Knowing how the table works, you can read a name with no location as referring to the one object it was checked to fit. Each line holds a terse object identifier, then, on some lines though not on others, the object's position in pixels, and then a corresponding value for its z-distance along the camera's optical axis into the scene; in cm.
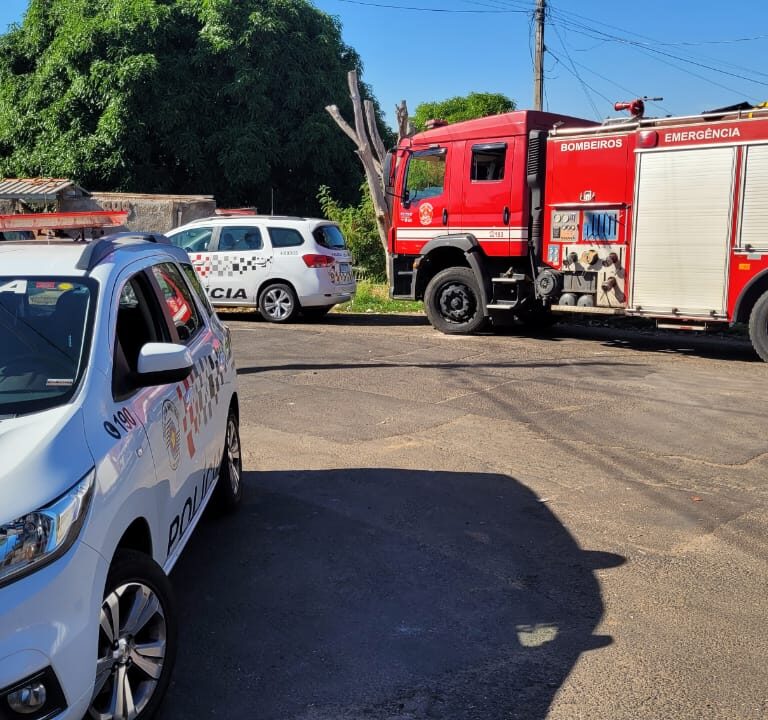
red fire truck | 1107
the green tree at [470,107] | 4128
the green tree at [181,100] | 2650
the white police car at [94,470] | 250
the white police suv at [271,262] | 1481
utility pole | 2036
